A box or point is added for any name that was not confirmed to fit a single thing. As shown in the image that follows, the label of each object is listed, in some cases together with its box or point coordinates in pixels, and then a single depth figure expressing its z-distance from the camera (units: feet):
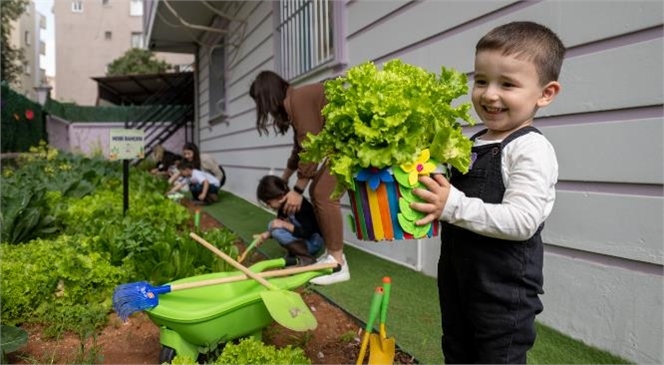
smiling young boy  4.06
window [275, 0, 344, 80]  16.31
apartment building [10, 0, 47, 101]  112.88
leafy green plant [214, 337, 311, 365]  6.33
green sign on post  15.42
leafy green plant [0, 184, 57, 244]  12.80
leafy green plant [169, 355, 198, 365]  6.09
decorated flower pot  4.20
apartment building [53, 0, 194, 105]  100.83
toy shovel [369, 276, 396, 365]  6.15
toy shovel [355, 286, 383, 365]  5.46
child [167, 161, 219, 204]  26.66
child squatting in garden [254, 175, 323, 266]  12.52
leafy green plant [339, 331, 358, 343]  8.38
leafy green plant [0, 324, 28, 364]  7.12
